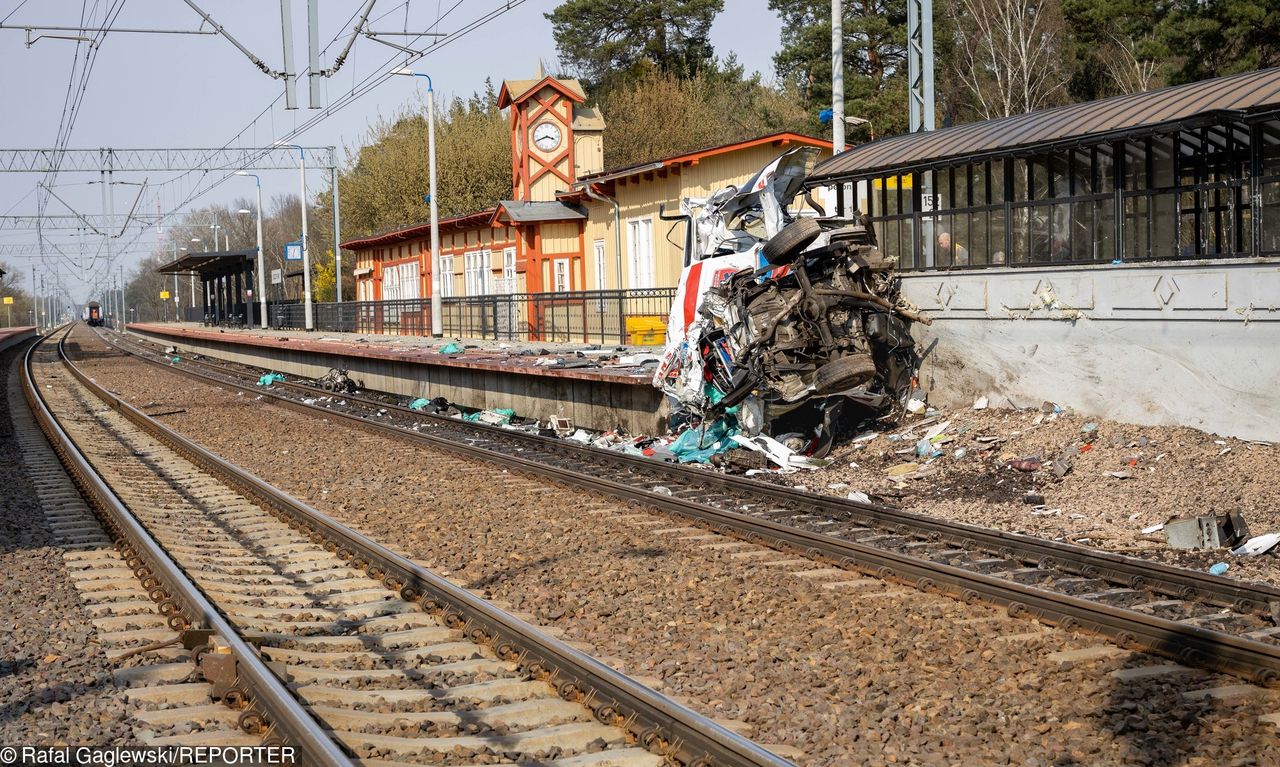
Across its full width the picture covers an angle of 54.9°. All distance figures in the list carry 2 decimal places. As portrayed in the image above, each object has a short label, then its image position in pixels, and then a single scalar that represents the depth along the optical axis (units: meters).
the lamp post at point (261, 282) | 56.84
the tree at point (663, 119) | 59.53
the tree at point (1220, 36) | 32.31
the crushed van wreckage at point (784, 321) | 15.26
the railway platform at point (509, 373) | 19.41
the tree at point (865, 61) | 45.06
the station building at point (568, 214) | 29.47
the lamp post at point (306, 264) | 52.62
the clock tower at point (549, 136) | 40.69
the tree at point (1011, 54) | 44.19
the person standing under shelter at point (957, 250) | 16.80
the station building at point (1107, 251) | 12.75
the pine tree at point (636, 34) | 62.38
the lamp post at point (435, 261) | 37.19
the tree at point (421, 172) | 65.25
